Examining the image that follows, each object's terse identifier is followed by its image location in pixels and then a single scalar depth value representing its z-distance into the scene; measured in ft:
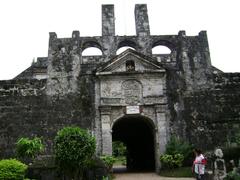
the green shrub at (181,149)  34.22
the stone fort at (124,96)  36.68
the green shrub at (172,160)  33.54
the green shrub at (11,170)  22.31
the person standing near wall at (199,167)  22.03
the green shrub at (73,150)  23.31
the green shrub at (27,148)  32.08
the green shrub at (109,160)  32.51
